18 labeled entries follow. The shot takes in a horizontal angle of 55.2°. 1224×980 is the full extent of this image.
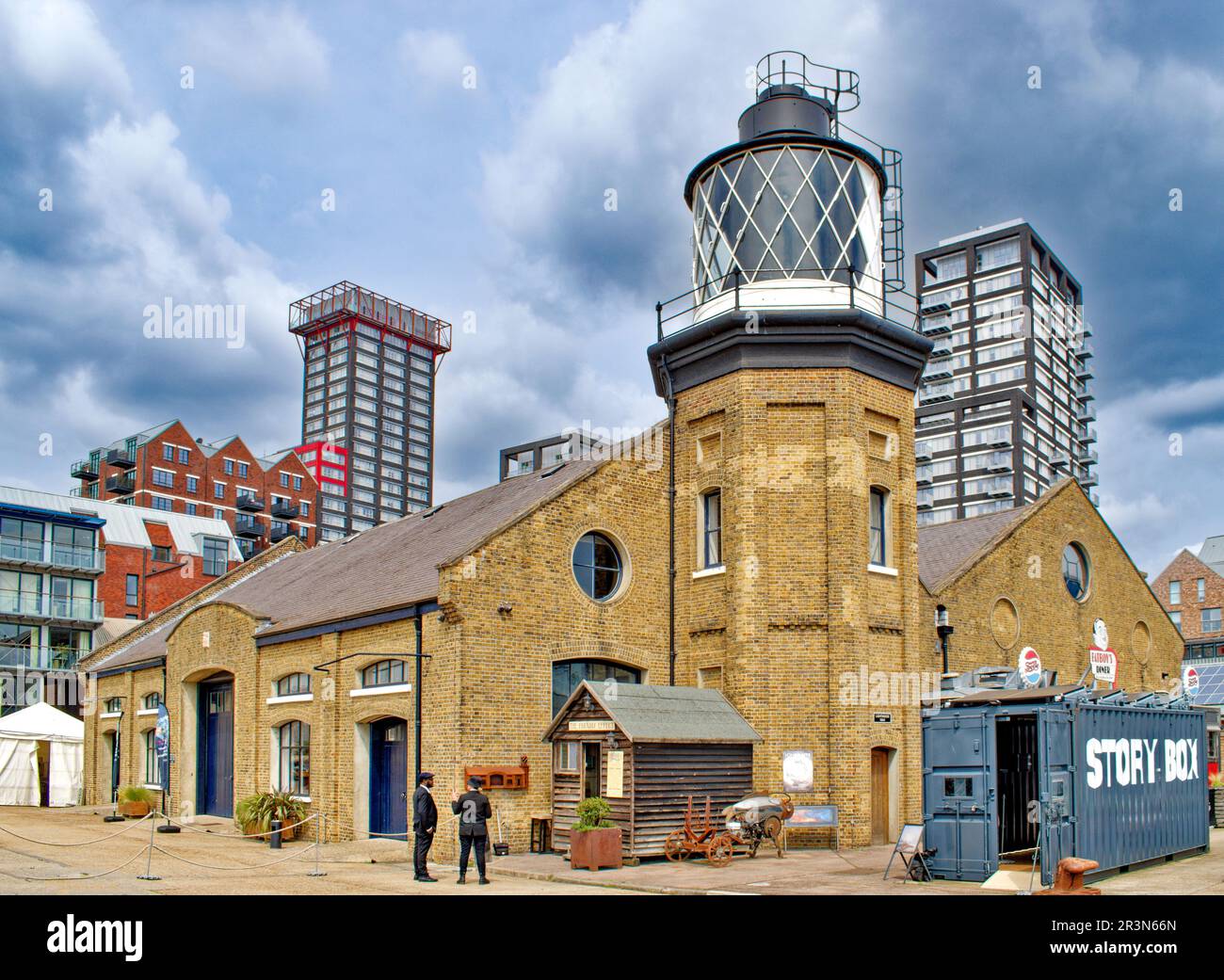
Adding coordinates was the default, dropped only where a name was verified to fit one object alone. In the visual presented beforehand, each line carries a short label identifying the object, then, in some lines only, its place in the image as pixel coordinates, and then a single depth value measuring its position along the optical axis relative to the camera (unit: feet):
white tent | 119.75
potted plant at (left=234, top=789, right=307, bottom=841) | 80.02
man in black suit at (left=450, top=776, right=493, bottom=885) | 53.98
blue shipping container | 50.55
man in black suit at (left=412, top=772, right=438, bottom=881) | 55.06
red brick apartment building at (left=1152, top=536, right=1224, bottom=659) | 290.56
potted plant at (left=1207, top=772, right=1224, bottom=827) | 88.99
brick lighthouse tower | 71.67
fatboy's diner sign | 89.25
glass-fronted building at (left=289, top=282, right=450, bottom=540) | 530.68
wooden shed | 62.18
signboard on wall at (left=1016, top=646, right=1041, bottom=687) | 73.77
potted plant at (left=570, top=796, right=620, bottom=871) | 58.49
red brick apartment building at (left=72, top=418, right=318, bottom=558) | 312.91
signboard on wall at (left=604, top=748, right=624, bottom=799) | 62.23
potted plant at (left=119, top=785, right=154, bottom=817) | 101.71
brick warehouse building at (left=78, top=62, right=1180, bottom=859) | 70.08
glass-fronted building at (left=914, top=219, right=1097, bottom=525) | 324.39
